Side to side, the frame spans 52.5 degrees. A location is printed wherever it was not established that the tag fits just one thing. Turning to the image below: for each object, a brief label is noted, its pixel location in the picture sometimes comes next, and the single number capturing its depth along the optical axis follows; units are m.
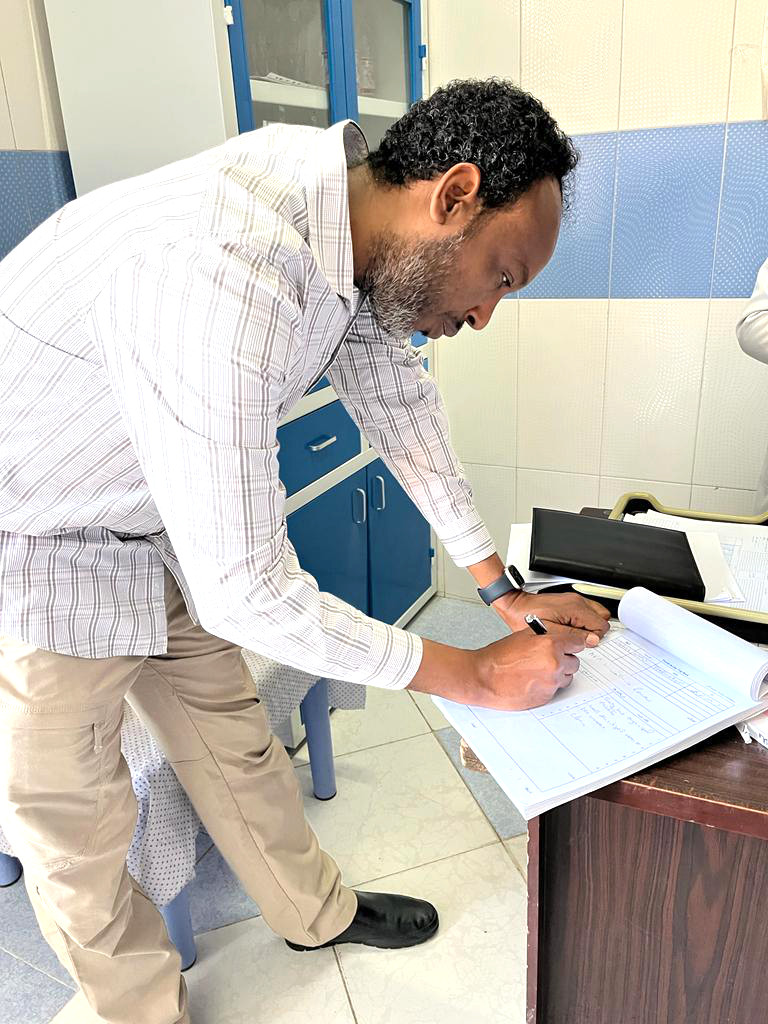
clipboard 0.94
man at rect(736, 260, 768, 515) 1.71
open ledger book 0.75
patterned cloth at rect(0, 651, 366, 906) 1.32
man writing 0.78
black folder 1.01
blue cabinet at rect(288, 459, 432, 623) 2.01
